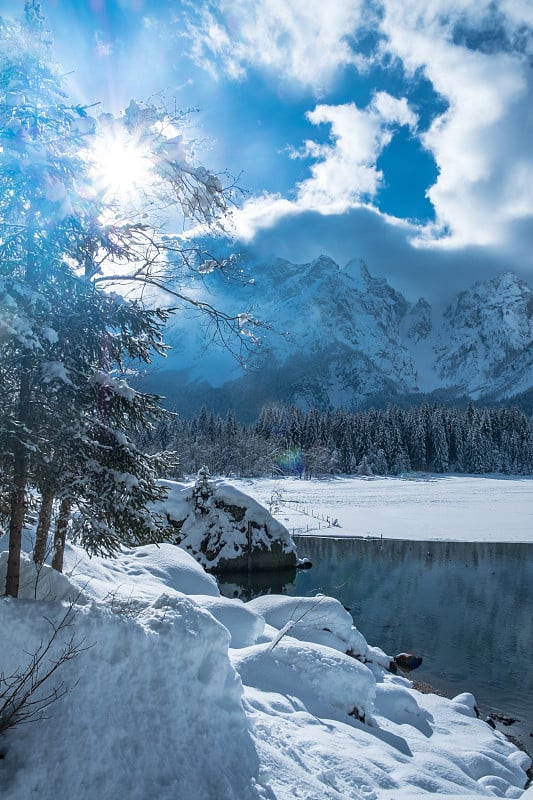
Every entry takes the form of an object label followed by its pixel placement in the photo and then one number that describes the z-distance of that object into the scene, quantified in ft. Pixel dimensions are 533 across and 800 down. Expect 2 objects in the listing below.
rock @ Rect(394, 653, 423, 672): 55.85
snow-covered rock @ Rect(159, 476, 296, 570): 102.32
